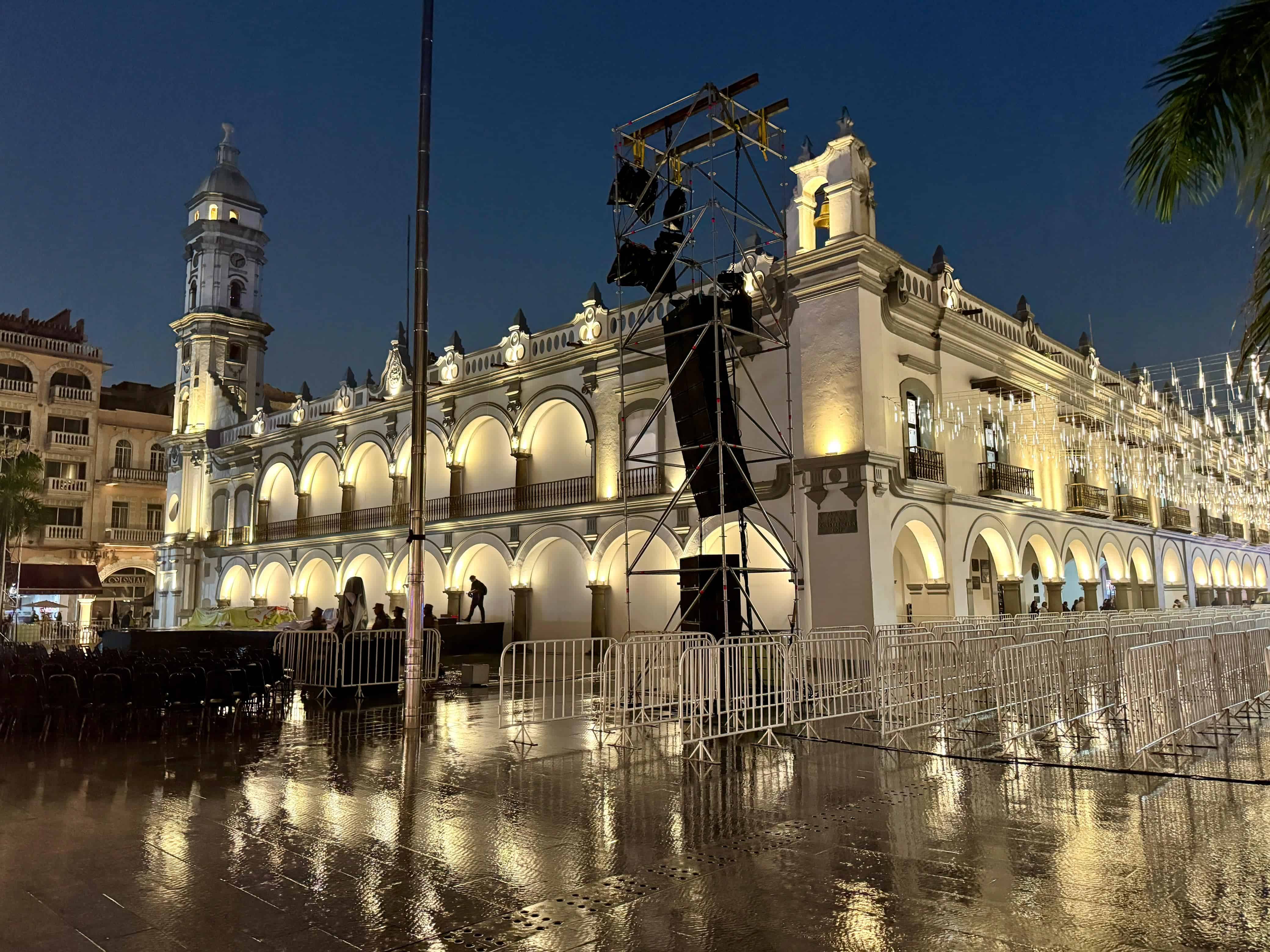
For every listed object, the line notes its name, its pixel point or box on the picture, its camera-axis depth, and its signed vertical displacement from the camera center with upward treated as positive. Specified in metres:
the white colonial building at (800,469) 18.72 +3.80
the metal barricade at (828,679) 9.63 -0.93
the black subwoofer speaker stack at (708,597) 12.00 +0.02
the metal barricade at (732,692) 8.71 -0.95
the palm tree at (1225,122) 5.01 +2.70
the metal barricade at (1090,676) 11.25 -1.12
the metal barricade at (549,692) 9.51 -1.45
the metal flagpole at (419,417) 9.90 +2.16
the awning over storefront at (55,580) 31.84 +1.27
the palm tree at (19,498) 29.67 +3.88
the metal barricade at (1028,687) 10.01 -1.12
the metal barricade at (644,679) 8.86 -0.81
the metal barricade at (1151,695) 7.57 -0.91
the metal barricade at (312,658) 13.57 -0.79
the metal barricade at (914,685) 9.17 -0.97
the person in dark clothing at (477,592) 25.00 +0.31
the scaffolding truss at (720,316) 12.88 +5.05
